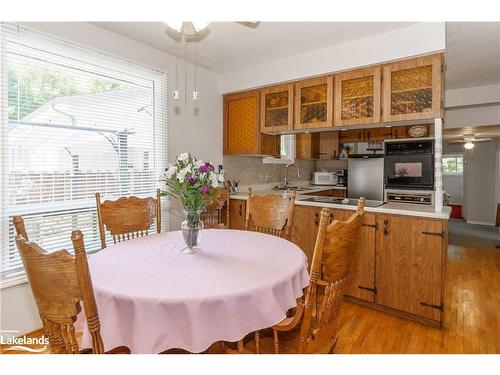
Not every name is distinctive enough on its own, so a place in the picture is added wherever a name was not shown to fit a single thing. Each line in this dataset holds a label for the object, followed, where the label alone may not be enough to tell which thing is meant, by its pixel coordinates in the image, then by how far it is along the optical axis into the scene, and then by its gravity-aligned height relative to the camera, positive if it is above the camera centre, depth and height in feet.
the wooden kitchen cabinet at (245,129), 11.39 +1.92
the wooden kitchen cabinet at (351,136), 15.94 +2.29
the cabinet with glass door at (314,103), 9.64 +2.54
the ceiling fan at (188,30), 5.33 +3.18
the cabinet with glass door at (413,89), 7.80 +2.48
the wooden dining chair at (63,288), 2.93 -1.15
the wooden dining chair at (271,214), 7.73 -1.00
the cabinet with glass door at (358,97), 8.73 +2.51
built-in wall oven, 14.03 +0.64
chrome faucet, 14.74 +0.14
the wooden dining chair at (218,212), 10.20 -1.31
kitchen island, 7.41 -2.23
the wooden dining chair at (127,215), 6.93 -0.96
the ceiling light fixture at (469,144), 20.76 +2.40
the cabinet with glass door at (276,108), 10.55 +2.56
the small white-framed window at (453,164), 26.53 +1.24
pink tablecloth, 3.46 -1.49
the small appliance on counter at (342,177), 16.84 +0.01
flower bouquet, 5.13 -0.18
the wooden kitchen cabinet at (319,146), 15.51 +1.74
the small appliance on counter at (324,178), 16.66 -0.05
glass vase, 5.37 -0.98
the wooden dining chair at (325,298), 3.79 -1.67
